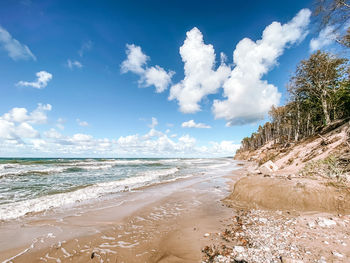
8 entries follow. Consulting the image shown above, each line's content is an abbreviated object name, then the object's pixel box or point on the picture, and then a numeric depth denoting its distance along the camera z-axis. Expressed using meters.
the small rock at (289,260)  2.55
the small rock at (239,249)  3.07
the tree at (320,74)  17.44
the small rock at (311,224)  3.80
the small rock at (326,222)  3.74
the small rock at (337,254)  2.63
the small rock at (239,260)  2.77
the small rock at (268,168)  12.20
